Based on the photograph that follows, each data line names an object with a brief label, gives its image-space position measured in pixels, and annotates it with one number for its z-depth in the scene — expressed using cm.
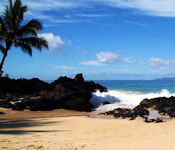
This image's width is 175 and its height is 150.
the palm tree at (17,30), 2245
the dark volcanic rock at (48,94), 1698
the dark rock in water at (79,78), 2310
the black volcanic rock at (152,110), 1420
